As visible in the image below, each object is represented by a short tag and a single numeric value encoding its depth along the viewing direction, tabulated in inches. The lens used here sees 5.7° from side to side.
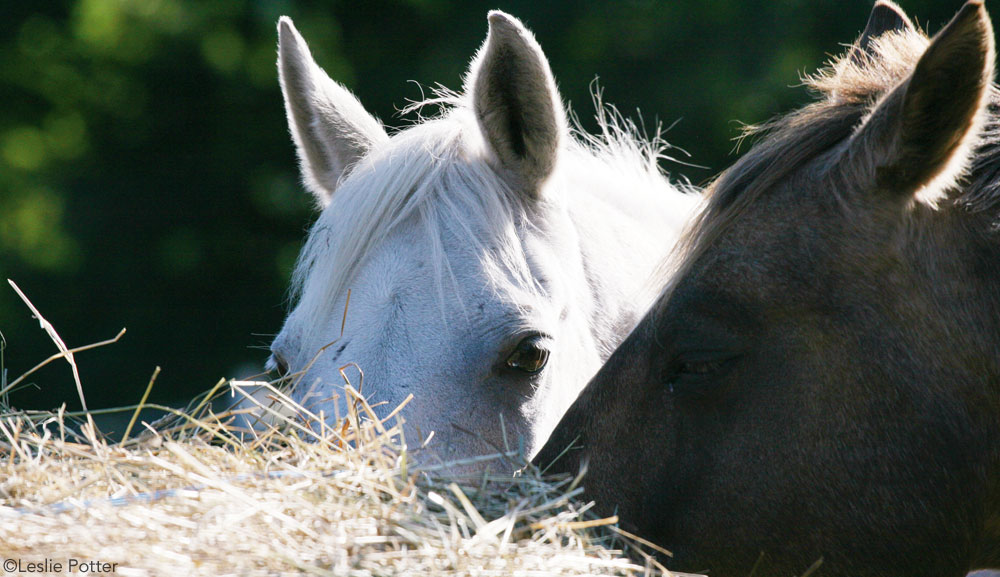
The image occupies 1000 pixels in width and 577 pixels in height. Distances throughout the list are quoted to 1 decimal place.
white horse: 331.1
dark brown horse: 325.8
